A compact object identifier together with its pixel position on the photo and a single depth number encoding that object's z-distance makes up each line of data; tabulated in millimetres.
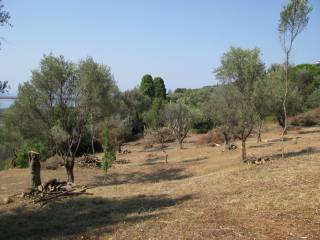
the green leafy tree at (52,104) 24984
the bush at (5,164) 44044
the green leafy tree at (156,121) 43688
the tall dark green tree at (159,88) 75275
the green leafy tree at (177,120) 45312
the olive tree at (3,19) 12148
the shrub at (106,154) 23245
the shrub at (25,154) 35156
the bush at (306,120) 52156
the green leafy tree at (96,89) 25844
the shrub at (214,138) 45375
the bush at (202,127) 57969
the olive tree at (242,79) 25562
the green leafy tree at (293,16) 20827
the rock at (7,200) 17853
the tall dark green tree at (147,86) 74000
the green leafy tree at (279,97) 37325
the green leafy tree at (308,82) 57188
